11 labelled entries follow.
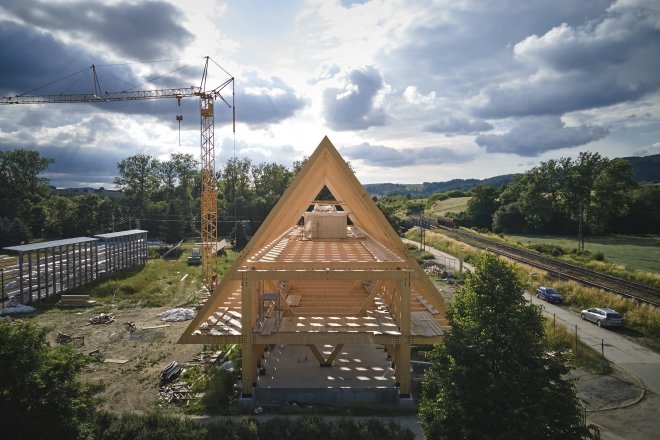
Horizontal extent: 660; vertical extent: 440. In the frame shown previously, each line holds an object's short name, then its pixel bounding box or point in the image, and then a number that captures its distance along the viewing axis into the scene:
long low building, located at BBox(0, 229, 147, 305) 29.42
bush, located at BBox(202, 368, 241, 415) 14.62
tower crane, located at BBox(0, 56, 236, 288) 40.44
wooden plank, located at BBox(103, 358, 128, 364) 19.57
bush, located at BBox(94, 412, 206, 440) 10.70
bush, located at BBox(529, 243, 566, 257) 46.12
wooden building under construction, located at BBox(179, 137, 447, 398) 14.05
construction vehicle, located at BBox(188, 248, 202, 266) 48.50
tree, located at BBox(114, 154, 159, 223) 83.75
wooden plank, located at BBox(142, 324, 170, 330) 24.88
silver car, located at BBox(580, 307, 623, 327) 23.88
